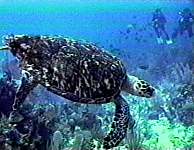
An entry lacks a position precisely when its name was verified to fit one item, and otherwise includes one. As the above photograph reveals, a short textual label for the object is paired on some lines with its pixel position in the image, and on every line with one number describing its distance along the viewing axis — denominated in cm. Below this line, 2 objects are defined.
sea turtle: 211
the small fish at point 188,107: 247
